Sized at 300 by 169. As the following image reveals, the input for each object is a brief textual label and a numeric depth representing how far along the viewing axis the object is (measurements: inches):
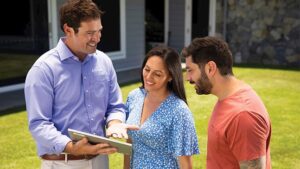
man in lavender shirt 93.1
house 366.6
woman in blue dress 99.0
